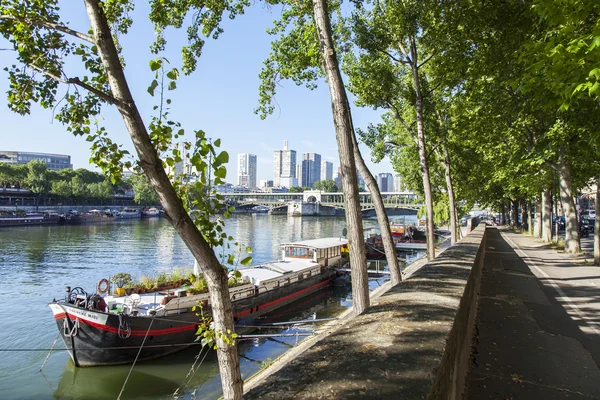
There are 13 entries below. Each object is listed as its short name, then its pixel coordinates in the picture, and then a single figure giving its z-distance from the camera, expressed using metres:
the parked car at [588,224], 39.45
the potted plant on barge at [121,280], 18.67
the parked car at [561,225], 45.56
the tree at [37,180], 99.16
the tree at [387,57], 11.23
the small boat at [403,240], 40.71
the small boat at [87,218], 79.62
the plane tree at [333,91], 6.20
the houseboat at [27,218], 69.53
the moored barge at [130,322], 13.98
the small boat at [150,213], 107.93
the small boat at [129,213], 100.21
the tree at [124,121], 3.60
